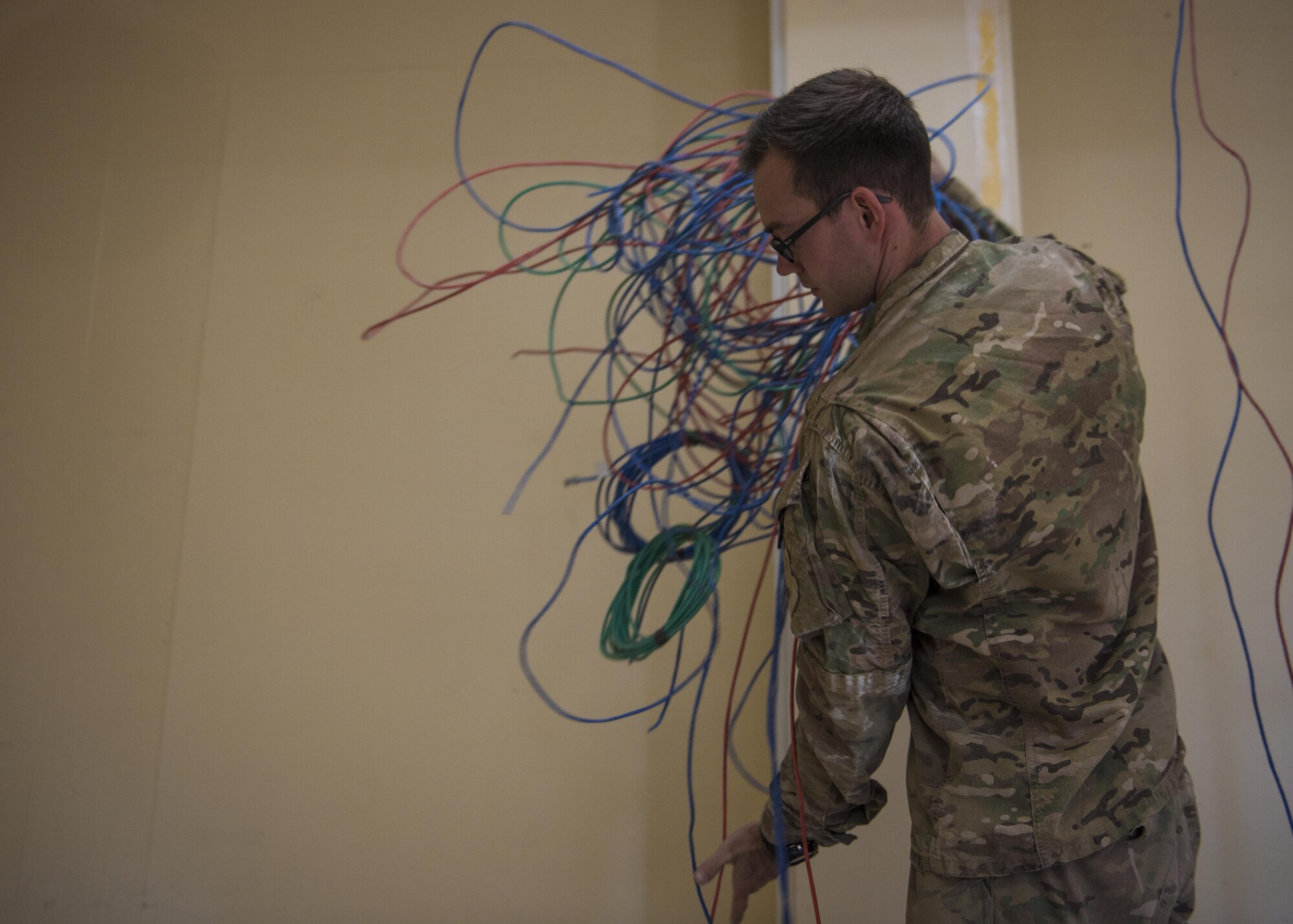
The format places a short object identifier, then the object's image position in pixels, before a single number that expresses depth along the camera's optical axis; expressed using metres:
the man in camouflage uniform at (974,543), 0.78
